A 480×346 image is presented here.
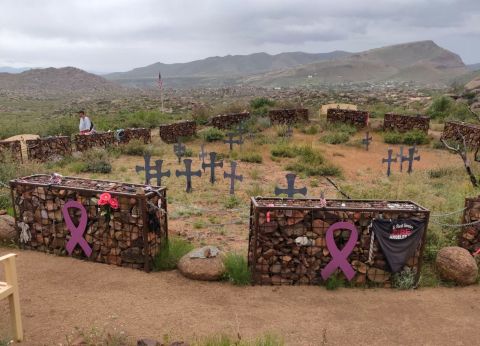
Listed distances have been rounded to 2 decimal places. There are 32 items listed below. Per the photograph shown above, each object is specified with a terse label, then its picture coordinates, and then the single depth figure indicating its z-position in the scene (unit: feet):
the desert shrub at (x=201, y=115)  79.51
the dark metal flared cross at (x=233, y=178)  38.29
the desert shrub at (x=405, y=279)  21.38
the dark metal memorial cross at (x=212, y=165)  42.14
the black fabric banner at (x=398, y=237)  20.99
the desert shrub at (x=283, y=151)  55.83
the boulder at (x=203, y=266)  21.77
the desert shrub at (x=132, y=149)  57.11
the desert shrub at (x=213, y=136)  67.00
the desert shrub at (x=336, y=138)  65.67
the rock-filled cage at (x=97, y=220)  22.26
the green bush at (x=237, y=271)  21.63
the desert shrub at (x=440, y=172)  46.21
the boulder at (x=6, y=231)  25.96
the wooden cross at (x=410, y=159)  49.14
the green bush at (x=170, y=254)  23.02
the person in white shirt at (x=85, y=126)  52.39
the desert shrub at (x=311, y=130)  73.05
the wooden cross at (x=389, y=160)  47.48
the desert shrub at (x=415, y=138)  66.95
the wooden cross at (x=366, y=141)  62.60
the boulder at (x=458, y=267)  21.48
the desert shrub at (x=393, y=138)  67.63
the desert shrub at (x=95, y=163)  46.32
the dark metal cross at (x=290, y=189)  32.60
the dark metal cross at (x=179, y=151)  52.34
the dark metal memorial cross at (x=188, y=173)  38.88
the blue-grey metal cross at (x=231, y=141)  58.52
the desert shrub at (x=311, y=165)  47.39
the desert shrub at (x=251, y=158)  53.21
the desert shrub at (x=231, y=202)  35.42
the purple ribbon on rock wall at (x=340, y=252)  20.98
